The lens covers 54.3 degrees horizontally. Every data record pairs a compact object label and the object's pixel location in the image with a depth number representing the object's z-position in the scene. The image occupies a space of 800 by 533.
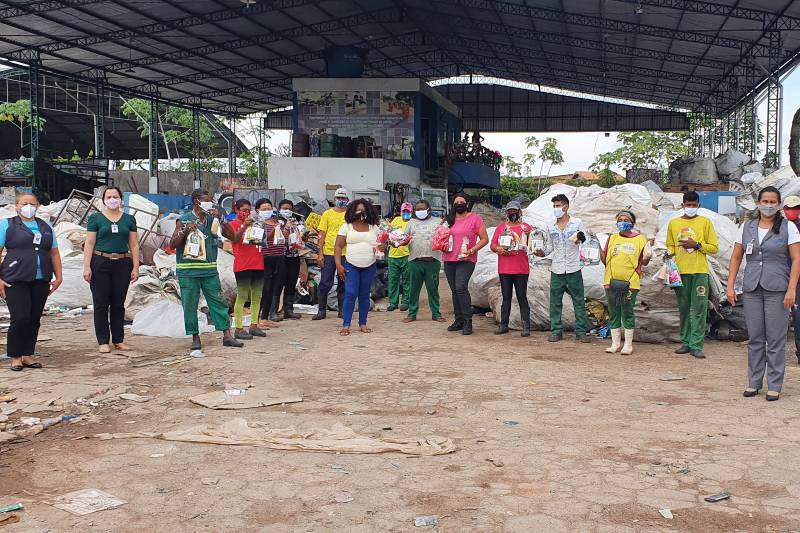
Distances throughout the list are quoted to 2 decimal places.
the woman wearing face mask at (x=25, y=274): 6.65
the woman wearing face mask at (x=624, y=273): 7.70
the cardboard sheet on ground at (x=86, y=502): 3.54
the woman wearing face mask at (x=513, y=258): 8.52
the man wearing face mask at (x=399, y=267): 10.63
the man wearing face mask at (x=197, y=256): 7.27
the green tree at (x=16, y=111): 30.77
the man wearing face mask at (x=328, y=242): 9.84
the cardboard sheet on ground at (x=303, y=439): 4.42
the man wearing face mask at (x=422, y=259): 9.70
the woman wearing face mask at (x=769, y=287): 5.64
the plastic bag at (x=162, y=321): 8.62
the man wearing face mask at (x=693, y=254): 7.50
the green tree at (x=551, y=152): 45.97
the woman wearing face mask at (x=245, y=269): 8.20
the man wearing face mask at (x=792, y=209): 5.95
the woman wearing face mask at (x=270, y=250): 8.95
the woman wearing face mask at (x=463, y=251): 8.80
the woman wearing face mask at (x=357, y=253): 8.64
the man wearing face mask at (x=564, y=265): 8.14
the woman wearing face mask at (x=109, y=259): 7.26
